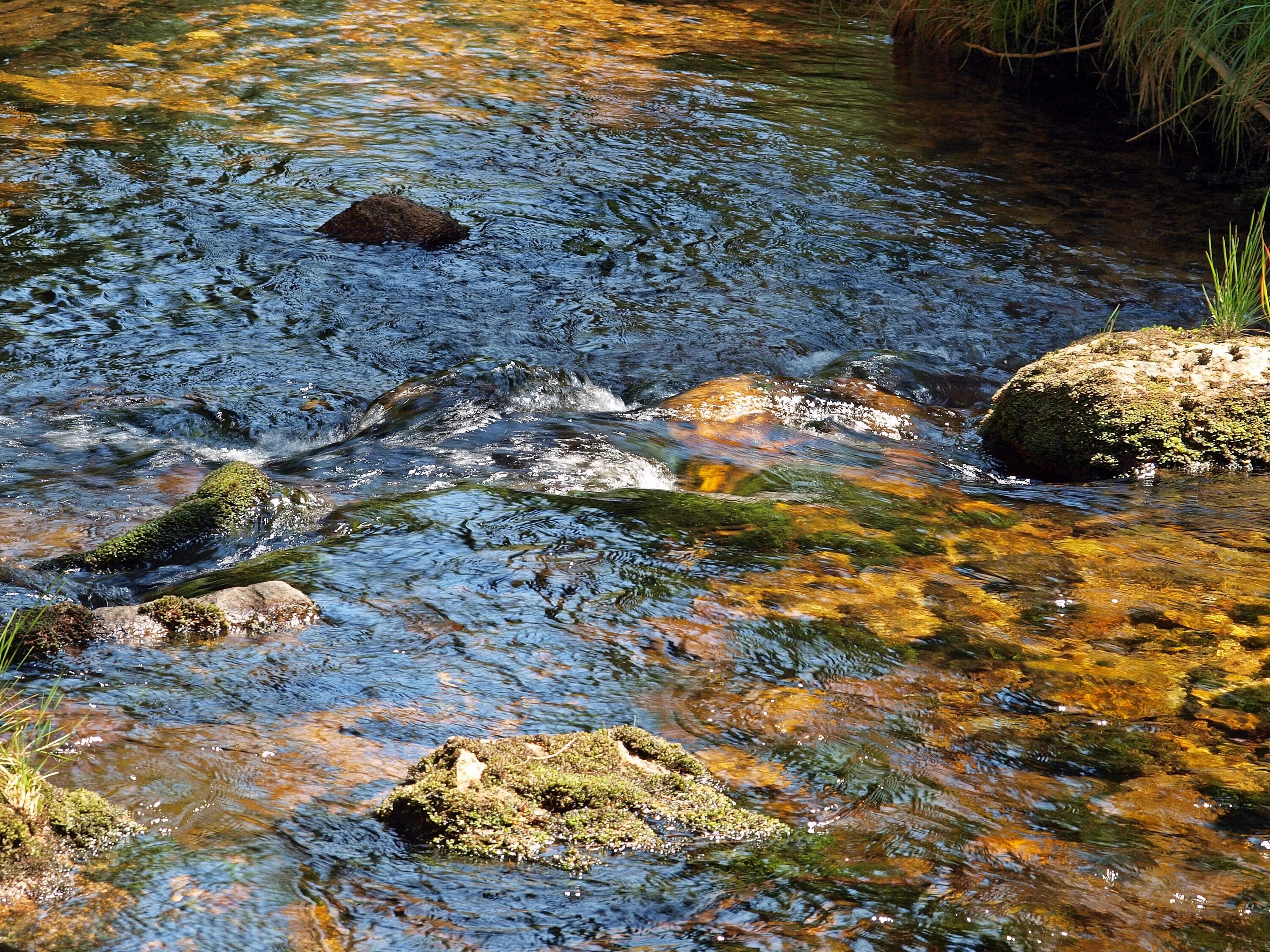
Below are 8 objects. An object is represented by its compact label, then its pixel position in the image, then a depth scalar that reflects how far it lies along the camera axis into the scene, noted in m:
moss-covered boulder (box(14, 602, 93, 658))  7.40
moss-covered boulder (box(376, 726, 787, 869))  5.80
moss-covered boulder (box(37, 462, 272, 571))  9.75
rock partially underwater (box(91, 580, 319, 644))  7.95
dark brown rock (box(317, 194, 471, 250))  18.61
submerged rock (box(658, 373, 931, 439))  13.79
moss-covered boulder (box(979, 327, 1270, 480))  12.49
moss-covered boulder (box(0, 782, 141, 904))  5.00
